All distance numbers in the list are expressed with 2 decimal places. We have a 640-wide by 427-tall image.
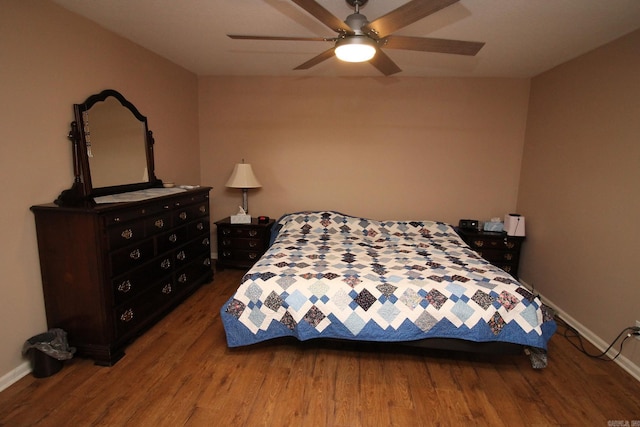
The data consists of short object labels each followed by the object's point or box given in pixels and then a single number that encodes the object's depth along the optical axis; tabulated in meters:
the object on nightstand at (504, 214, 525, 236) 3.62
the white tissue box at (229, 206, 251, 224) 3.89
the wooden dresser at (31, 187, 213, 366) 2.12
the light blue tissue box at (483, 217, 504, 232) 3.72
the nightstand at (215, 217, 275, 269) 3.89
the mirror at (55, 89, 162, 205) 2.36
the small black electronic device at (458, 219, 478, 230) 3.82
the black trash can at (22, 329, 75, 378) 2.06
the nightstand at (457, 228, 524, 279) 3.62
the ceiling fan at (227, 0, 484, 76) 1.56
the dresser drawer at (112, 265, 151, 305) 2.28
